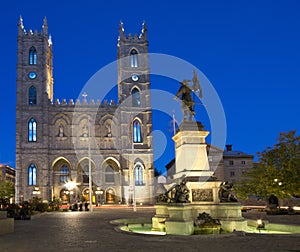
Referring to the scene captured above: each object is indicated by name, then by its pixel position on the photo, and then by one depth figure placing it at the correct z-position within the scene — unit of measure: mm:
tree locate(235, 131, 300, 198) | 30266
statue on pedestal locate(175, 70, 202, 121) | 15867
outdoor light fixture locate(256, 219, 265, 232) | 15119
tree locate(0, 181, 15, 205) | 67112
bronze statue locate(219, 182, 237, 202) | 14354
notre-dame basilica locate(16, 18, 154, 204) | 64000
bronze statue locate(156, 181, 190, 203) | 13727
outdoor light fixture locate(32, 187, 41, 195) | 59044
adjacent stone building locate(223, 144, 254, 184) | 70812
